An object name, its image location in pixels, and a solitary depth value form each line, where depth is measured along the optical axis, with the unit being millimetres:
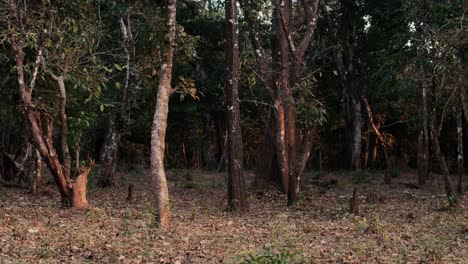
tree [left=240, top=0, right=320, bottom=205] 17797
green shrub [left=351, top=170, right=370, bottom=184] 27719
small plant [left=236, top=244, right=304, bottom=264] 7809
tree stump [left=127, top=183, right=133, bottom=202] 19156
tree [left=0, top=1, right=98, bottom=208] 14586
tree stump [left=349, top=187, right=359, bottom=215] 15602
